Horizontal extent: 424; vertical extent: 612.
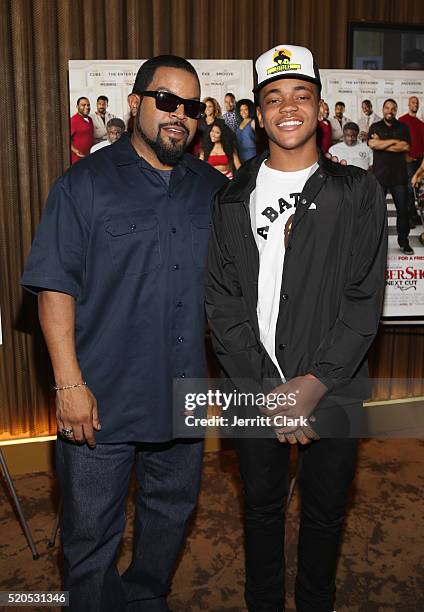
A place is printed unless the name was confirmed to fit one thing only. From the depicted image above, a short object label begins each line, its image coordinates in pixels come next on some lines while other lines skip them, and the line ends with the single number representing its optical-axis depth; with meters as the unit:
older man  1.92
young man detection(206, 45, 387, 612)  1.93
